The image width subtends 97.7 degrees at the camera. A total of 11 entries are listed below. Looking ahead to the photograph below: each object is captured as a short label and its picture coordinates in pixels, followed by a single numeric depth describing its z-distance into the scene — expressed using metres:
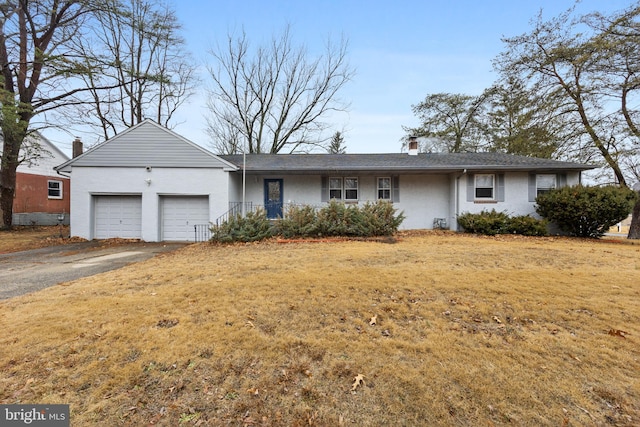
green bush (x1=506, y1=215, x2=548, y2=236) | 11.02
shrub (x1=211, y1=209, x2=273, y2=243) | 9.77
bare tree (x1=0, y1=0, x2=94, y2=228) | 13.22
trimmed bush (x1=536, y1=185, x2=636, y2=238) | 10.12
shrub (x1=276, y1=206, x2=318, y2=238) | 10.27
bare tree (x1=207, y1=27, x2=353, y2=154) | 22.64
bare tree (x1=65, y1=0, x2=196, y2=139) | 16.89
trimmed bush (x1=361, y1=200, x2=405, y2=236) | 10.46
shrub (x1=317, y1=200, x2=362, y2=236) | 10.35
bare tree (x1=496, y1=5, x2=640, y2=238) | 10.99
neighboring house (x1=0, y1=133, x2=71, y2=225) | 18.33
